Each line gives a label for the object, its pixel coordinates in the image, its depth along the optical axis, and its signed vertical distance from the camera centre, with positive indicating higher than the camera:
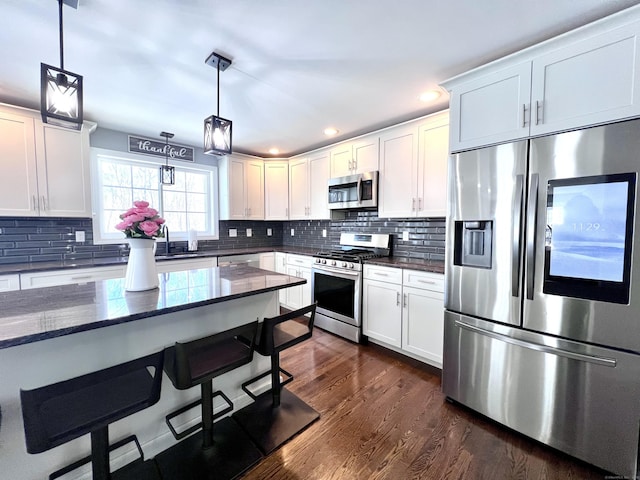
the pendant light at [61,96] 1.24 +0.61
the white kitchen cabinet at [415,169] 2.63 +0.60
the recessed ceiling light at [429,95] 2.38 +1.17
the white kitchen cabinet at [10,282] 2.33 -0.48
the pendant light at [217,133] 1.79 +0.62
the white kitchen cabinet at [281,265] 4.17 -0.60
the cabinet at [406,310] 2.42 -0.81
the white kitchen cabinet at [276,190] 4.41 +0.59
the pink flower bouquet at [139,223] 1.48 +0.02
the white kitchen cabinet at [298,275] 3.79 -0.72
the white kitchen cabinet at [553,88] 1.40 +0.83
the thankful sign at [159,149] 3.50 +1.04
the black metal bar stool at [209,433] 1.33 -1.19
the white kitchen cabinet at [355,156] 3.20 +0.87
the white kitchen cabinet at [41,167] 2.52 +0.58
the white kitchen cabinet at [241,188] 4.13 +0.59
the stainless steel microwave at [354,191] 3.20 +0.43
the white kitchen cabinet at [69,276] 2.44 -0.48
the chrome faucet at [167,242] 3.63 -0.21
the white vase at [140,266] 1.54 -0.23
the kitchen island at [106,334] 1.14 -0.56
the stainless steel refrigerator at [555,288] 1.42 -0.37
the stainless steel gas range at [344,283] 3.04 -0.67
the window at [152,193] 3.31 +0.45
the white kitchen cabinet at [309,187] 3.82 +0.58
